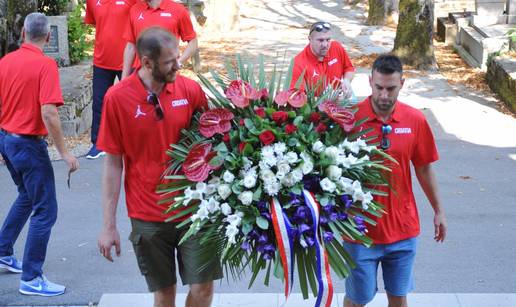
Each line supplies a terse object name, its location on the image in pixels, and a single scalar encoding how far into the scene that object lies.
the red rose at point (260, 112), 4.55
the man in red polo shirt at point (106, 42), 9.62
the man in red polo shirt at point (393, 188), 4.77
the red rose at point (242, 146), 4.46
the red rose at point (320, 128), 4.55
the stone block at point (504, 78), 12.45
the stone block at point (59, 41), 13.38
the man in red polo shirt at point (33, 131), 6.09
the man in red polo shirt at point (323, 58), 7.55
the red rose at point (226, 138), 4.55
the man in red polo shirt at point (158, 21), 8.78
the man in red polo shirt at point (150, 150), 4.72
